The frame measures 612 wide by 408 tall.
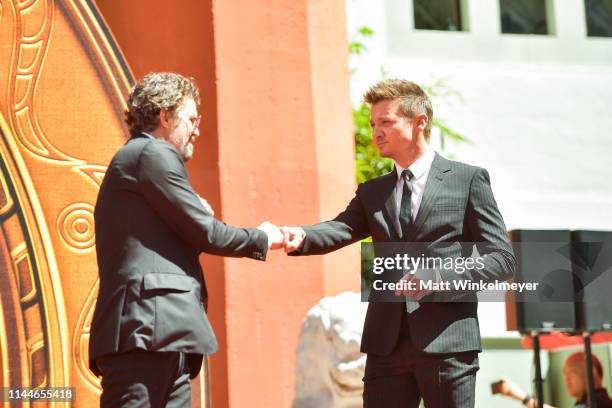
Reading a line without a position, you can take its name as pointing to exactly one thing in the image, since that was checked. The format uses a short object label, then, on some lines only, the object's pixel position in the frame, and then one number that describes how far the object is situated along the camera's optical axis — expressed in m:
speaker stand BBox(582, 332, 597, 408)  10.72
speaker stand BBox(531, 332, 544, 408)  10.13
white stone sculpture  9.22
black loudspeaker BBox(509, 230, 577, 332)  9.91
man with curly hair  6.23
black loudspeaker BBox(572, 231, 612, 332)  10.25
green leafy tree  14.75
